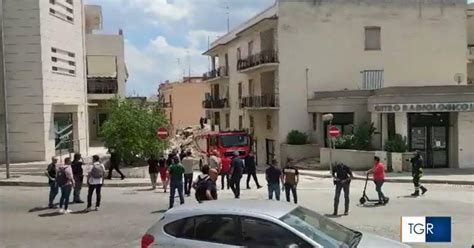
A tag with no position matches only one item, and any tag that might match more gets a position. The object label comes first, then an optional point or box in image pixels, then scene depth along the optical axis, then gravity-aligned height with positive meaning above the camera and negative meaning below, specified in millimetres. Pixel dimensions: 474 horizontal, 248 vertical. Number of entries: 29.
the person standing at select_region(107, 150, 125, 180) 25891 -2065
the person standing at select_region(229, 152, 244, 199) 19953 -2035
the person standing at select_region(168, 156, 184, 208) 16609 -1806
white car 6945 -1449
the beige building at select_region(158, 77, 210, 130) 84312 +2399
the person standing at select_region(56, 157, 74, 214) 16766 -1855
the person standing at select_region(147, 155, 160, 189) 22378 -2057
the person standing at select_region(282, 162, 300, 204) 16639 -1889
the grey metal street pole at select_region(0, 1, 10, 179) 25656 +156
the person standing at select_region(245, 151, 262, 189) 23016 -2154
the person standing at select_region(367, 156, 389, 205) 17359 -1854
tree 27464 -641
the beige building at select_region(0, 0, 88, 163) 30000 +2251
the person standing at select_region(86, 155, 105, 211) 16891 -1770
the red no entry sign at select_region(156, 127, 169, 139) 27562 -726
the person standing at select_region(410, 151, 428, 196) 20062 -2124
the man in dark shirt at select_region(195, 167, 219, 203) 12469 -1623
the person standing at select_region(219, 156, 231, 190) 23288 -2201
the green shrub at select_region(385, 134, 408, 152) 28288 -1586
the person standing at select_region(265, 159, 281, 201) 17172 -1957
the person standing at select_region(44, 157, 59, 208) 17741 -1957
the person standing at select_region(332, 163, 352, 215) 15687 -1858
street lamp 30197 -1460
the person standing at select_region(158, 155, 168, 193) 22023 -2199
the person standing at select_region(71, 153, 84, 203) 18312 -1772
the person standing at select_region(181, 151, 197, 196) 19709 -1944
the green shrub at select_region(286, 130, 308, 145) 36219 -1451
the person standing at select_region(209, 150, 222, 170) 21525 -1753
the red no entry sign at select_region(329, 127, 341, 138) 27453 -845
